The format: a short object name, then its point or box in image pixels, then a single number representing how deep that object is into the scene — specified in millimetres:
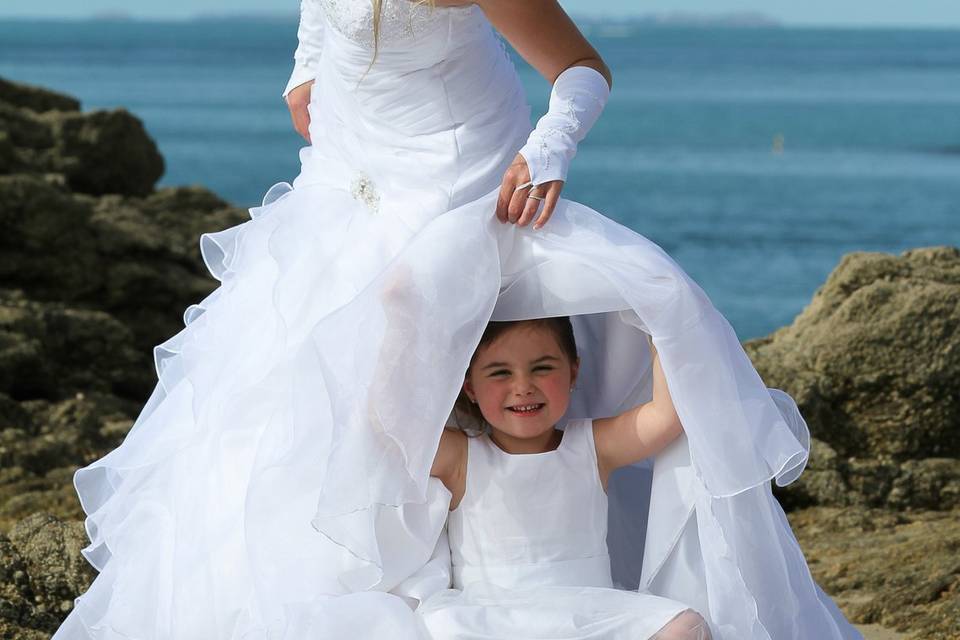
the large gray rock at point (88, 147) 9781
